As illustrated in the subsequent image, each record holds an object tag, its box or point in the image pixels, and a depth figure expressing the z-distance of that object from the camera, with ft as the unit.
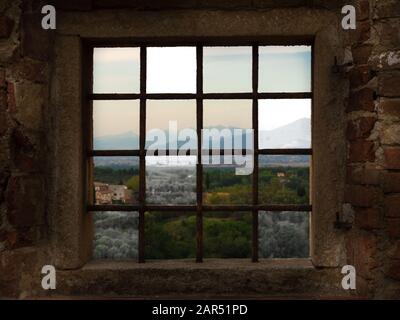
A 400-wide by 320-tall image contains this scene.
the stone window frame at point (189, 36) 6.91
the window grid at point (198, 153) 7.28
